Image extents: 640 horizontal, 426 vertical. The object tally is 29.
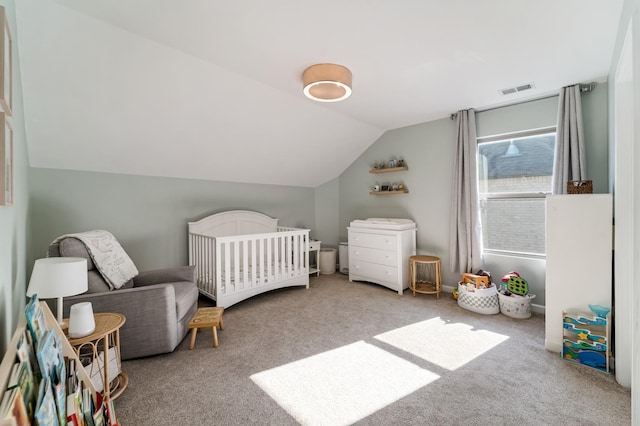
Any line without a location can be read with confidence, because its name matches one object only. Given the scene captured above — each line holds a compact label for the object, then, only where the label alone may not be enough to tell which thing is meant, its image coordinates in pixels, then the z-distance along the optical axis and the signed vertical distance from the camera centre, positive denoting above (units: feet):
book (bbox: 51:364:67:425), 3.05 -2.08
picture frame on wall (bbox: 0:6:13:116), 3.04 +1.83
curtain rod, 8.81 +4.08
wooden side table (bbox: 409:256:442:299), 11.61 -2.81
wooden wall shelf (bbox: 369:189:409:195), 13.66 +1.03
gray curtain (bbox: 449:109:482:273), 11.07 +0.48
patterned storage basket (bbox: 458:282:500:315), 9.83 -3.15
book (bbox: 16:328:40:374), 2.95 -1.55
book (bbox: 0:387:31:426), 2.04 -1.54
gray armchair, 6.54 -2.30
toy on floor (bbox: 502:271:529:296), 9.64 -2.55
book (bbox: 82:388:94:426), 3.83 -2.77
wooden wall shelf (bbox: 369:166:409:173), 13.47 +2.15
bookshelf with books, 2.39 -1.81
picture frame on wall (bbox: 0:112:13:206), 3.23 +0.62
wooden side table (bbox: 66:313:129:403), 5.13 -2.93
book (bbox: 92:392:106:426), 3.95 -2.94
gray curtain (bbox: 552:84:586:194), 8.76 +2.27
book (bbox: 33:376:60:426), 2.52 -1.86
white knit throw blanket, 7.01 -1.22
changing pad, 12.36 -0.52
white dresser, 12.15 -1.76
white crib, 9.96 -1.86
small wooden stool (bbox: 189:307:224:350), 7.37 -2.94
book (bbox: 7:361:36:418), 2.56 -1.66
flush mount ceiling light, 7.36 +3.59
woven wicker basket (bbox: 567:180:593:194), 7.43 +0.70
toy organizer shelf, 6.48 -3.07
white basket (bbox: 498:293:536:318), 9.43 -3.20
